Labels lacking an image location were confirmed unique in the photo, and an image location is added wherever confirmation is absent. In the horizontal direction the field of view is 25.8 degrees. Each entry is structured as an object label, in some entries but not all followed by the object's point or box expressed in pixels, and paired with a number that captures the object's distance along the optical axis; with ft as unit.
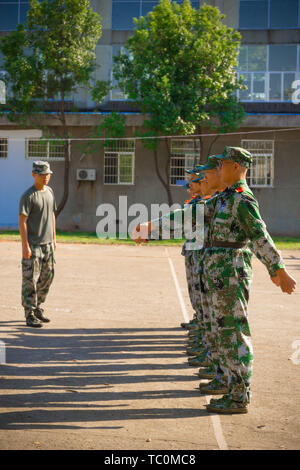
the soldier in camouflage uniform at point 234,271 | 16.69
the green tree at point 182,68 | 82.23
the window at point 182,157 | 91.61
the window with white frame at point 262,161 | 91.30
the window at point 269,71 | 93.04
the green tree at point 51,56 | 84.69
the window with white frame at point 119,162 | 92.12
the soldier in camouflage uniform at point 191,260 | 25.35
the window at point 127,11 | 94.99
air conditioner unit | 90.79
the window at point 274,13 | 92.89
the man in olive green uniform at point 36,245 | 28.02
